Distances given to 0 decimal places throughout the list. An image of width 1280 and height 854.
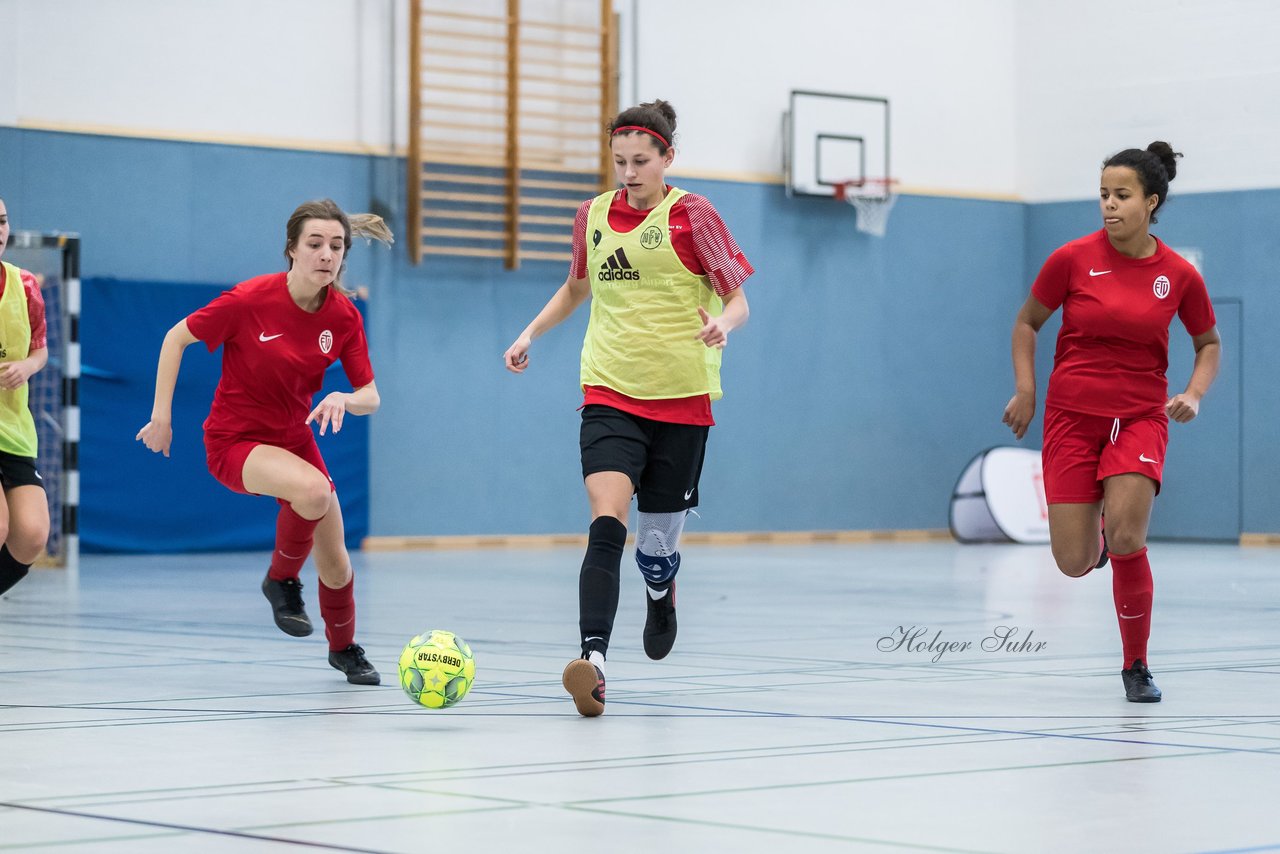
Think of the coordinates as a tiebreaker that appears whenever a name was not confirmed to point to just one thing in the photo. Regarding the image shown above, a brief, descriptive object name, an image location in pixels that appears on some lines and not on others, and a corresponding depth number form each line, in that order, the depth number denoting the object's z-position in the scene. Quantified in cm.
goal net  2769
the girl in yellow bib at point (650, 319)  1129
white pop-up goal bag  3597
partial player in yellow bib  1330
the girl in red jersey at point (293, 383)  1213
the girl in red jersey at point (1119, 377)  1156
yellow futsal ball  1038
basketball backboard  3684
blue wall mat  3041
